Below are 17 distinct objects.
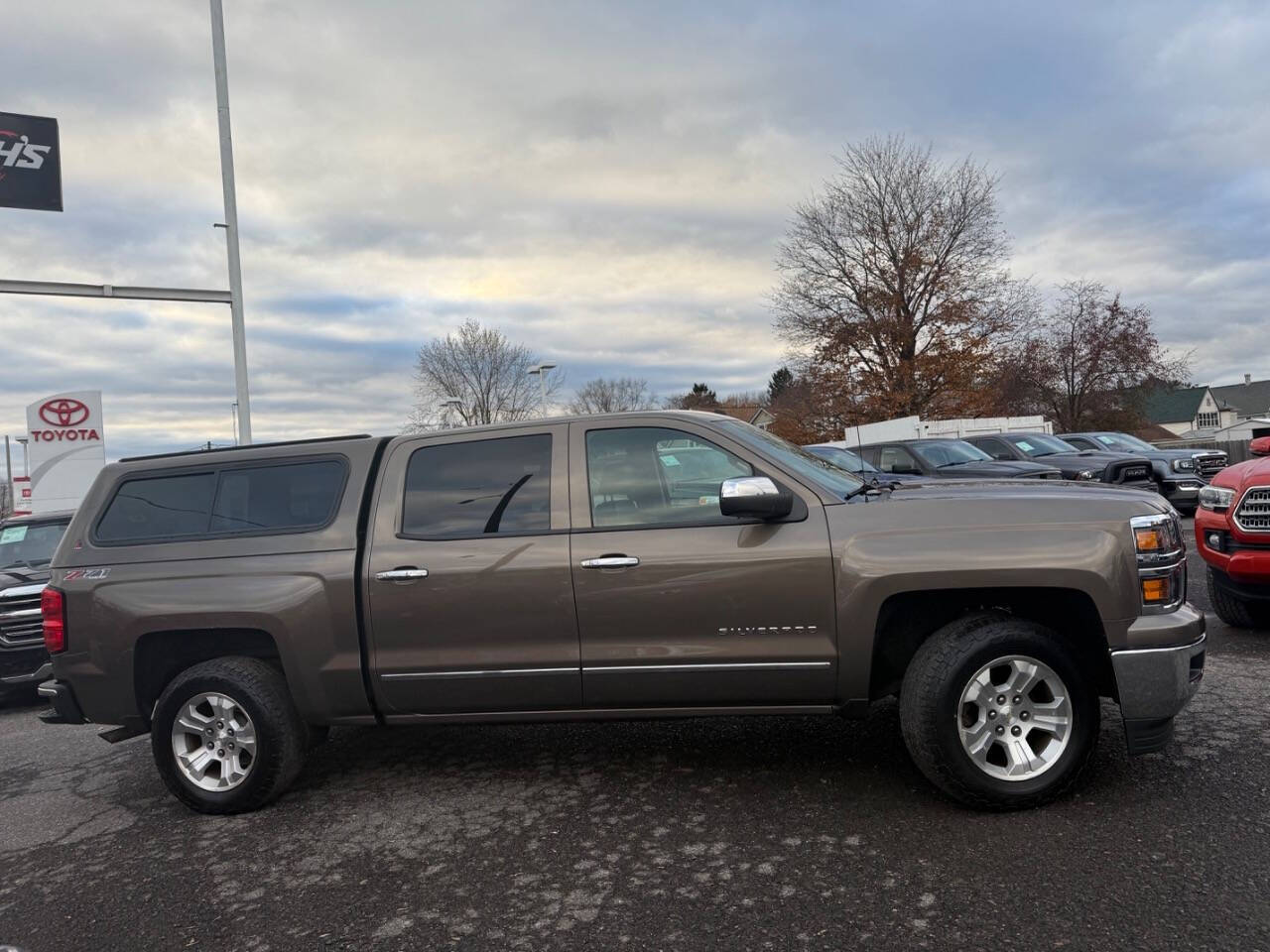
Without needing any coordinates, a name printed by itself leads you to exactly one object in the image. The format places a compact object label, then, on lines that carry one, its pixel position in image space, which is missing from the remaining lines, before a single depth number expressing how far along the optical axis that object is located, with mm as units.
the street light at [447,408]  36788
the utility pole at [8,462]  53638
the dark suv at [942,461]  12695
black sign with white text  13367
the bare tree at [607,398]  62156
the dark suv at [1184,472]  14461
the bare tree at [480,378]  38469
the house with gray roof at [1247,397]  84250
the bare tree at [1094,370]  43281
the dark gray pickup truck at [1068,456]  13641
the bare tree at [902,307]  35844
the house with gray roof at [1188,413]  81562
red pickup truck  6023
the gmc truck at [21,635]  7164
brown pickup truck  3775
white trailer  21922
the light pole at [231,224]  13539
